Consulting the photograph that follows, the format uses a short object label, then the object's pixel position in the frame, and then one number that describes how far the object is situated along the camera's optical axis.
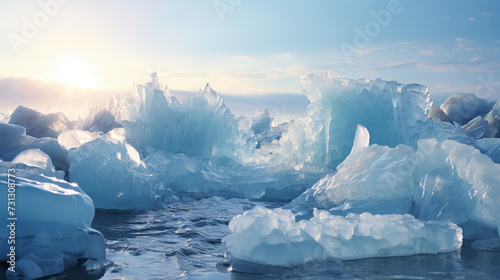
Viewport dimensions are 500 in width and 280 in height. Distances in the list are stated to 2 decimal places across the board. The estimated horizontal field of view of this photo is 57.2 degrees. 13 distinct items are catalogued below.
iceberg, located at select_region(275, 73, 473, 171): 8.57
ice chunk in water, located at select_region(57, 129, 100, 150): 7.21
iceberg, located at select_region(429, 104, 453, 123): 15.29
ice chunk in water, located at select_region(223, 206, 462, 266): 3.24
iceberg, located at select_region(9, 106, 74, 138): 11.43
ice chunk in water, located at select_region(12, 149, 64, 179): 5.22
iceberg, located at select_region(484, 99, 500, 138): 13.45
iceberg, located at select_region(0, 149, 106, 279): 2.96
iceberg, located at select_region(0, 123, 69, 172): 7.31
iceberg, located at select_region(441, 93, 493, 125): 16.08
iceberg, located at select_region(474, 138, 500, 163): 7.27
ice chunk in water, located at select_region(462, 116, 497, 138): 12.15
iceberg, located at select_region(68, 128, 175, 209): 6.02
